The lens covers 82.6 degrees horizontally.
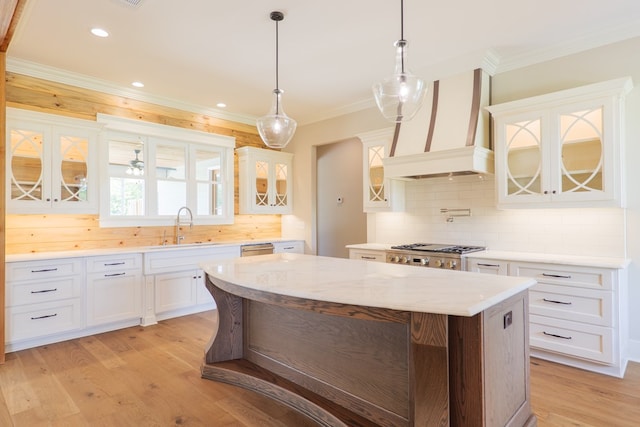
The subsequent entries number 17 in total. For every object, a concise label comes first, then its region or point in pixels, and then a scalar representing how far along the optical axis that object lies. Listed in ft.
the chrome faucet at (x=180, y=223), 15.93
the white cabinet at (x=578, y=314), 9.13
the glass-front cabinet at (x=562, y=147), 9.70
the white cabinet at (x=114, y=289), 12.39
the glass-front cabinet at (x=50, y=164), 11.50
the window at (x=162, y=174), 14.24
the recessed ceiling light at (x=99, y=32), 10.16
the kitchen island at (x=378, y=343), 5.19
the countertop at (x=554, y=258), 9.38
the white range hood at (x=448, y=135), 11.80
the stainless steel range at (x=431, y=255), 11.64
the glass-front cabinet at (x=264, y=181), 17.92
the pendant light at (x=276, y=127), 9.84
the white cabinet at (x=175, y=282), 13.76
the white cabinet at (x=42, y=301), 10.88
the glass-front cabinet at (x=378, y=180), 14.73
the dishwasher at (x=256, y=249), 16.67
